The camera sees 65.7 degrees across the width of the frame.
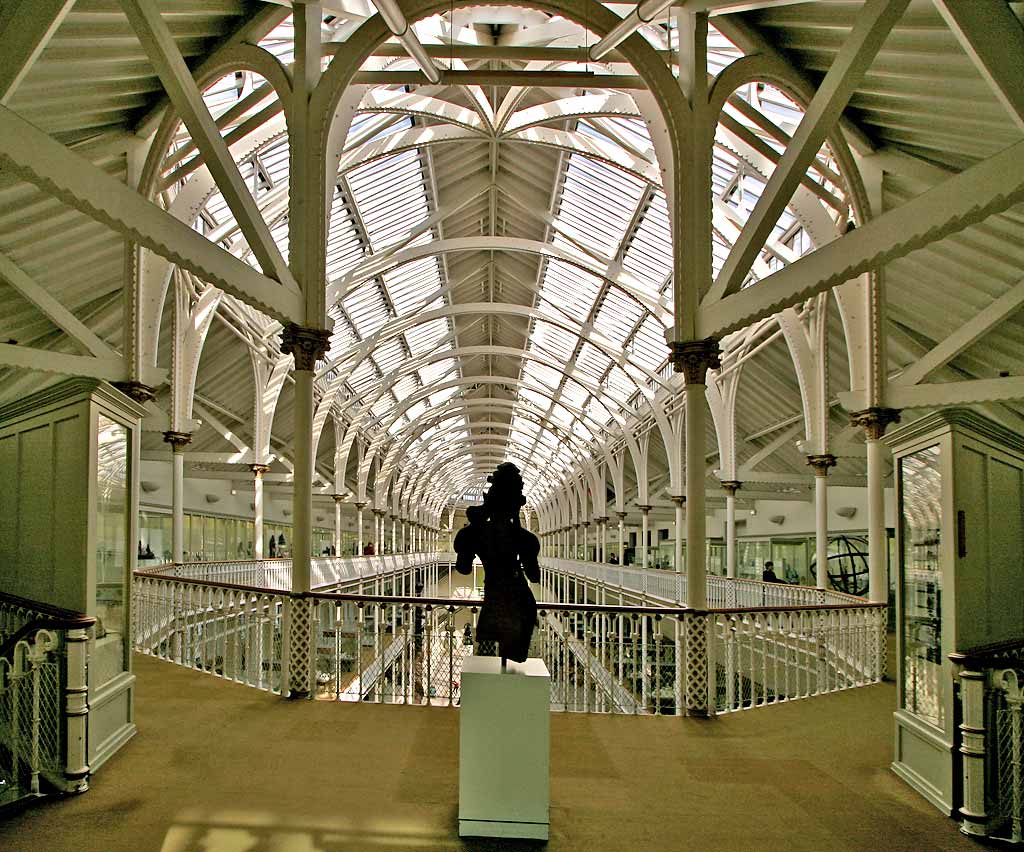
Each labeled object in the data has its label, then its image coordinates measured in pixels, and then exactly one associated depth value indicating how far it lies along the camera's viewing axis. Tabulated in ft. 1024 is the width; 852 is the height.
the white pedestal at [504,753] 15.30
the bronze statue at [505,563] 17.03
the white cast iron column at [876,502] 38.09
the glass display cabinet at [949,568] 17.71
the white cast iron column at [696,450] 28.89
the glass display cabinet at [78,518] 18.85
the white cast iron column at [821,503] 45.86
